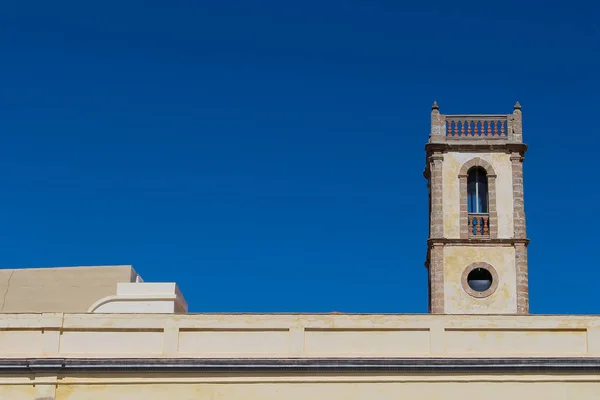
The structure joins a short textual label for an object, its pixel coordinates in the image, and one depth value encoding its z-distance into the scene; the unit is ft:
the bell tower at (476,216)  116.98
